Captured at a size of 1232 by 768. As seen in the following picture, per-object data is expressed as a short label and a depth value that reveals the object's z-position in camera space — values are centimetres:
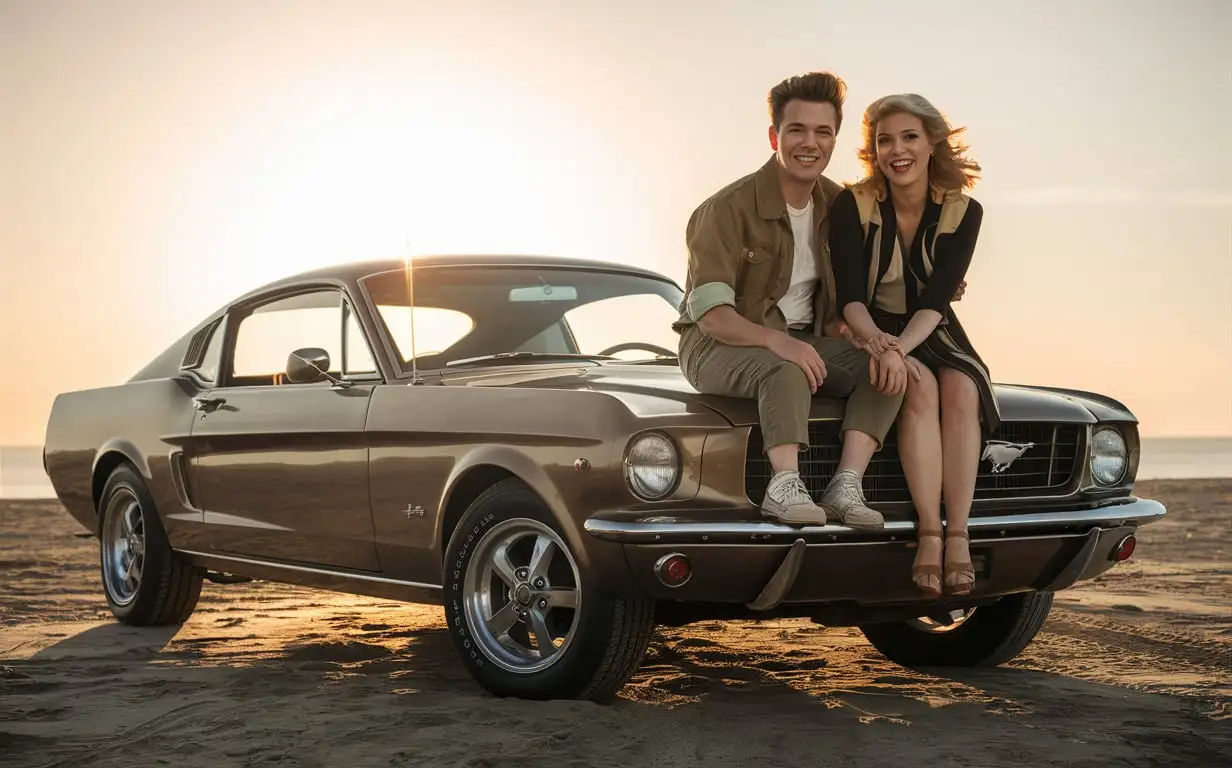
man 503
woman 530
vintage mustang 507
